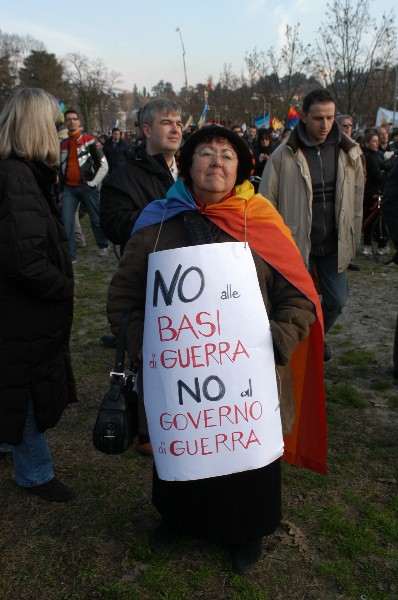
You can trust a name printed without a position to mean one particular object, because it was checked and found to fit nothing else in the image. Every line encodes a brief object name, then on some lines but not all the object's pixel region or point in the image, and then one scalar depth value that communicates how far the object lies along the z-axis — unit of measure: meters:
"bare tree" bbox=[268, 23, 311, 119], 26.76
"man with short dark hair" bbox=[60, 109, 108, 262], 7.88
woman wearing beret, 2.26
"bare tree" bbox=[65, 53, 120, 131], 47.03
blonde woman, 2.44
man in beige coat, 4.06
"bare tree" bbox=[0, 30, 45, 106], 46.37
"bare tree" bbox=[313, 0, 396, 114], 21.77
